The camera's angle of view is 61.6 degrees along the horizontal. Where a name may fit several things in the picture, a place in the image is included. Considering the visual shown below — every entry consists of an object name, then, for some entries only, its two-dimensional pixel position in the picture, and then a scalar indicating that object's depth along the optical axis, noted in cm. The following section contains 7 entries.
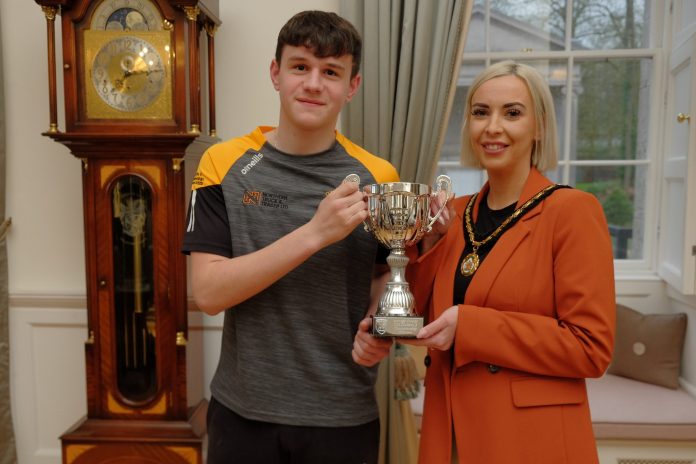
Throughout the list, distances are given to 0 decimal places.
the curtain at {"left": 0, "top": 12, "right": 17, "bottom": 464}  262
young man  133
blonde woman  122
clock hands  215
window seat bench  228
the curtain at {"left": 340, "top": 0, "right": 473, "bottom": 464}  229
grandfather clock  213
